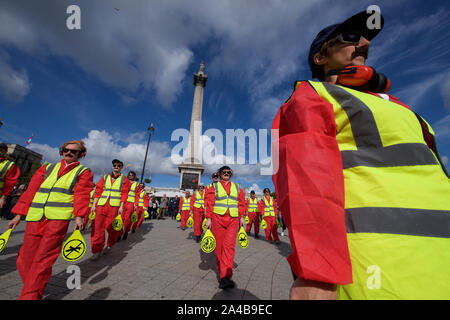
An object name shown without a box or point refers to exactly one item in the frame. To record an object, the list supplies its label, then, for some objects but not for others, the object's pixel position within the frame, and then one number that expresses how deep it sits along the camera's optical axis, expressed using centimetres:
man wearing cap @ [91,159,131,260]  483
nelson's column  2133
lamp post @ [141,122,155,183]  1923
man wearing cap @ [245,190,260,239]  1045
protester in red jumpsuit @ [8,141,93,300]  248
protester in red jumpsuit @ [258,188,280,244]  868
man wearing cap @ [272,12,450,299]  62
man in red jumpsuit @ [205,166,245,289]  364
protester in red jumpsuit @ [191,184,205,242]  851
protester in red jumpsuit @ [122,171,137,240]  752
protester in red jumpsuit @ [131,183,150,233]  906
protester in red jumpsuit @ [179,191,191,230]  1220
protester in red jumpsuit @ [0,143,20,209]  478
